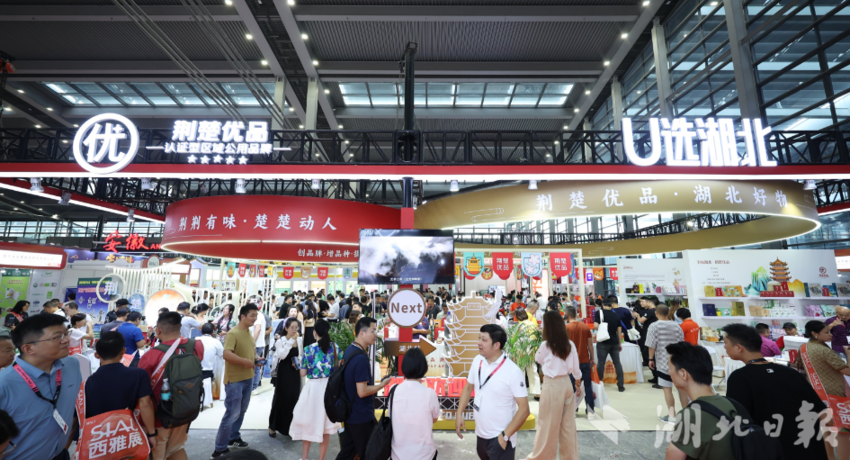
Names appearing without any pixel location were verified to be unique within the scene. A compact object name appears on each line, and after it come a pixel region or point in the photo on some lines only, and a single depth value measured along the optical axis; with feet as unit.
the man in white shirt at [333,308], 36.33
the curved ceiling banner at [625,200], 22.13
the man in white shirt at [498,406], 7.85
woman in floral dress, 11.12
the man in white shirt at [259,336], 19.51
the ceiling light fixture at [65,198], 30.53
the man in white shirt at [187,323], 18.11
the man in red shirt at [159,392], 9.02
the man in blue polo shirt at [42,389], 6.12
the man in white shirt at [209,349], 14.57
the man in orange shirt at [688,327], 17.47
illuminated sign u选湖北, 20.11
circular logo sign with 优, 18.61
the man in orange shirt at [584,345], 15.70
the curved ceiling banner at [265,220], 24.79
